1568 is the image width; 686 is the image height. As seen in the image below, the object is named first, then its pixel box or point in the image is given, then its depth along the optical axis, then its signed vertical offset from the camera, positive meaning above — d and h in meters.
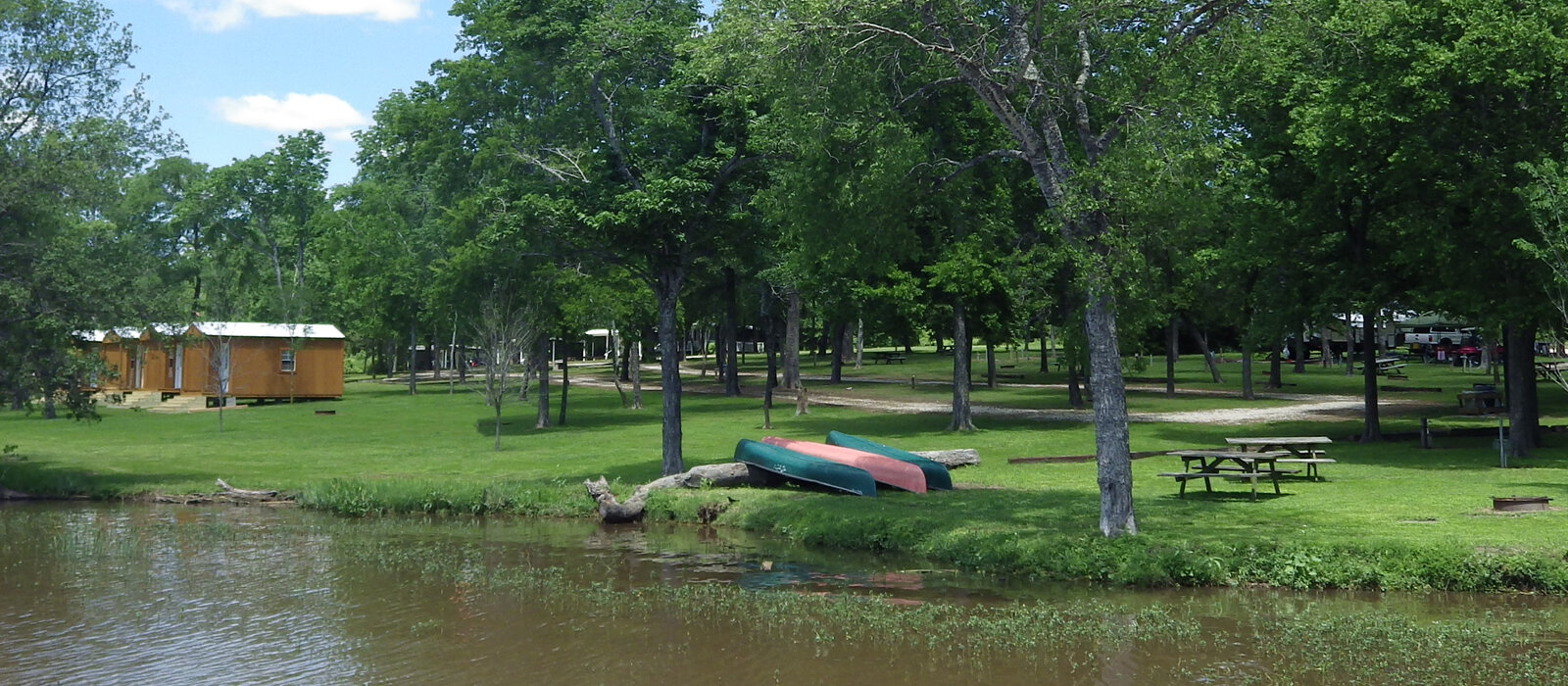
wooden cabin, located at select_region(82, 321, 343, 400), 55.03 -0.25
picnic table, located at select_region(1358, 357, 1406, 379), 58.53 -0.97
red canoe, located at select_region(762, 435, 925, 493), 22.70 -2.09
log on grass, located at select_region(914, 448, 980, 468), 26.40 -2.19
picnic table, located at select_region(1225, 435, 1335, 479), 21.30 -1.77
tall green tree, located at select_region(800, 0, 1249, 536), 16.39 +3.69
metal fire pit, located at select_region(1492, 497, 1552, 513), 17.53 -2.19
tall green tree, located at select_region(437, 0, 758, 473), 25.06 +4.21
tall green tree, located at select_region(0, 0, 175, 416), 26.67 +3.47
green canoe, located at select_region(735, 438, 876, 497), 22.31 -2.06
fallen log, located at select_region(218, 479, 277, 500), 26.06 -2.75
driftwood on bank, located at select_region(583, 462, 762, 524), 22.23 -2.37
